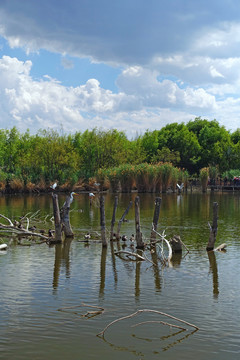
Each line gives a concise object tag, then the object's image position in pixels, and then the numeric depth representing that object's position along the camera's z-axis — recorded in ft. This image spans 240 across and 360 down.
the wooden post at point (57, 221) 65.36
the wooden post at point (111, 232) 69.88
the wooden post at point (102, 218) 62.63
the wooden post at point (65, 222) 69.62
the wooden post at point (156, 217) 63.62
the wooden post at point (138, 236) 63.41
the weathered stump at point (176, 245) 61.87
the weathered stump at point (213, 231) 61.21
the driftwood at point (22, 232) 68.23
